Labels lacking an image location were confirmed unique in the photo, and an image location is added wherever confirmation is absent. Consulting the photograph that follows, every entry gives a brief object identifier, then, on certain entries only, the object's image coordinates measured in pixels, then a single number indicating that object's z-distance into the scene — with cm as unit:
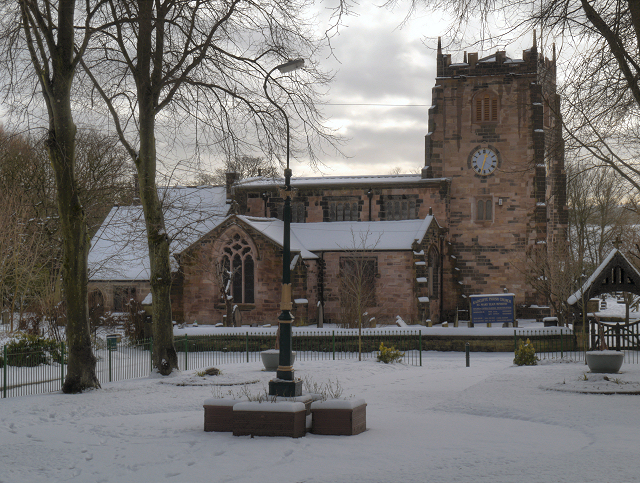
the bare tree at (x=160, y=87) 1744
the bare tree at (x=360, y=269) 3406
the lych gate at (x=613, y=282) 2370
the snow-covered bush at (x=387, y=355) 2294
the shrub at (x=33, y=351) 2023
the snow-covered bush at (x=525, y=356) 2198
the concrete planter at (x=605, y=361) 1817
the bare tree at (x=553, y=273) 3297
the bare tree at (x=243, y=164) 1856
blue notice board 3067
